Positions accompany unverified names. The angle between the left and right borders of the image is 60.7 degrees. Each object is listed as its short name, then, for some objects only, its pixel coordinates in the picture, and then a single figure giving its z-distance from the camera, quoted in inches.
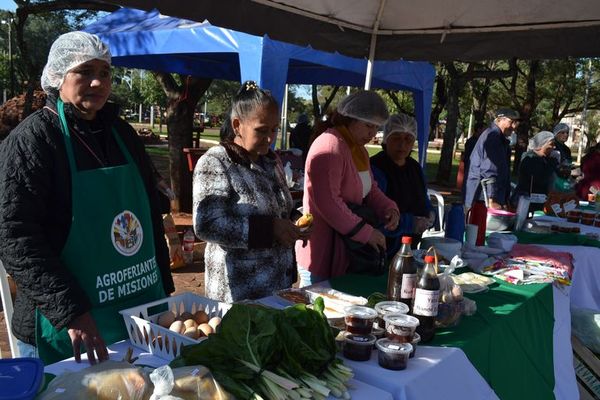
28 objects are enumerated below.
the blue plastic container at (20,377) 41.8
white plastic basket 63.0
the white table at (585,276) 146.1
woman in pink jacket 103.0
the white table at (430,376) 62.0
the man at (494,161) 226.0
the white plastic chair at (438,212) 178.5
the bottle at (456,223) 126.7
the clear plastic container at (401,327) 66.6
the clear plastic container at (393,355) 64.2
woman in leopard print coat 85.5
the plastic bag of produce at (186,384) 43.9
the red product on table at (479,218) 132.6
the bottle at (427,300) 72.1
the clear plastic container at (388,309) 72.9
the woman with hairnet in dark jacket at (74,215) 61.9
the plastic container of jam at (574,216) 189.9
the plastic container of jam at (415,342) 67.9
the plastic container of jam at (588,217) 185.6
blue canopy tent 207.3
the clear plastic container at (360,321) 67.3
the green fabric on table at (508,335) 79.1
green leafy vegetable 53.2
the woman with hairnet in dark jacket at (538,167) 230.4
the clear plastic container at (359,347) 66.3
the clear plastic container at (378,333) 70.6
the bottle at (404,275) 76.8
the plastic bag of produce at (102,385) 42.7
